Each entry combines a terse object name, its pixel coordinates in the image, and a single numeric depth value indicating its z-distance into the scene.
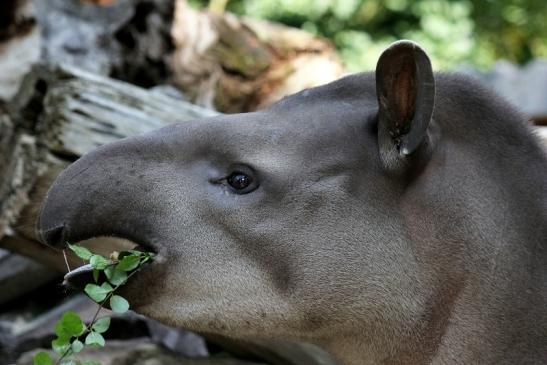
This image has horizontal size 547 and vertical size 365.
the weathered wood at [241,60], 14.91
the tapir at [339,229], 6.19
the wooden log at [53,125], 8.69
